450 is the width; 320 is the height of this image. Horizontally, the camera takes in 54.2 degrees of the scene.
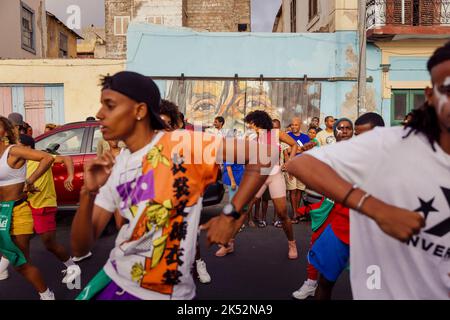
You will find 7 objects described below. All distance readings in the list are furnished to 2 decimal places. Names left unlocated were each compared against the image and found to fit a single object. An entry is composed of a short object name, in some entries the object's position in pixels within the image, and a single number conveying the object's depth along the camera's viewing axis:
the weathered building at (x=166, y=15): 25.86
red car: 7.59
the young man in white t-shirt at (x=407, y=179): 1.59
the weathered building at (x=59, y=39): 23.28
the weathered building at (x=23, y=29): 19.16
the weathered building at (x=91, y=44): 34.50
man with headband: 1.95
